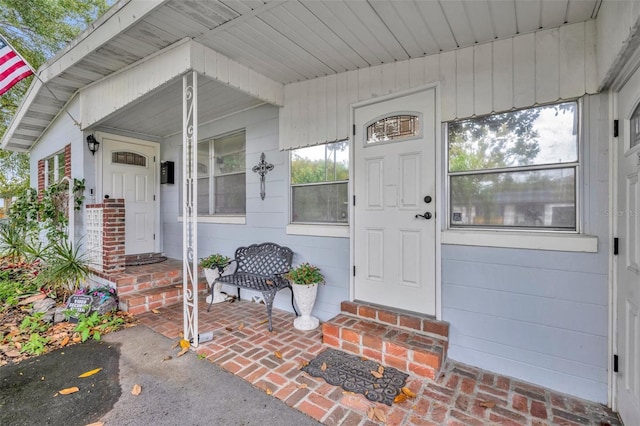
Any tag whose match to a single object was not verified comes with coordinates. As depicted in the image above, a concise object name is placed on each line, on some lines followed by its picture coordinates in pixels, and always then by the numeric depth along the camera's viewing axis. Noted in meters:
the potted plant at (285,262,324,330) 3.05
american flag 3.25
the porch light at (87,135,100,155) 4.46
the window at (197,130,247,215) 4.23
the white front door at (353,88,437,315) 2.61
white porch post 2.61
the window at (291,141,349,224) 3.20
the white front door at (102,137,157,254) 4.78
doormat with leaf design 2.03
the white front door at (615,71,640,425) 1.59
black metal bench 3.12
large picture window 2.13
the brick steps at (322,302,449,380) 2.23
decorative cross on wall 3.76
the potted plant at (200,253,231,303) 3.85
